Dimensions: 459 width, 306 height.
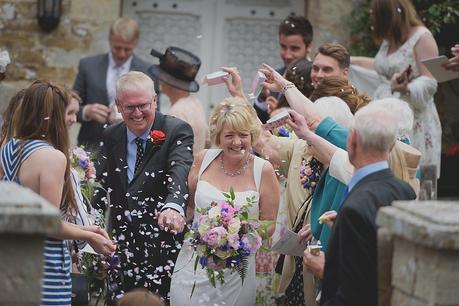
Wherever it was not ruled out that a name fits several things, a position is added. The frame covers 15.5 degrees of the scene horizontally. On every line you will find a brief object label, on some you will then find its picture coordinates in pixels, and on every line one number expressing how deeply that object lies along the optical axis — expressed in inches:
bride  408.0
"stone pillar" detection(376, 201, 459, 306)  240.8
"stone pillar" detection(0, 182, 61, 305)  240.6
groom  418.4
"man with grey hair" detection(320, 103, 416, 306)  276.3
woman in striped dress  329.8
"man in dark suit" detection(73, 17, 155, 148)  595.3
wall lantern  656.6
